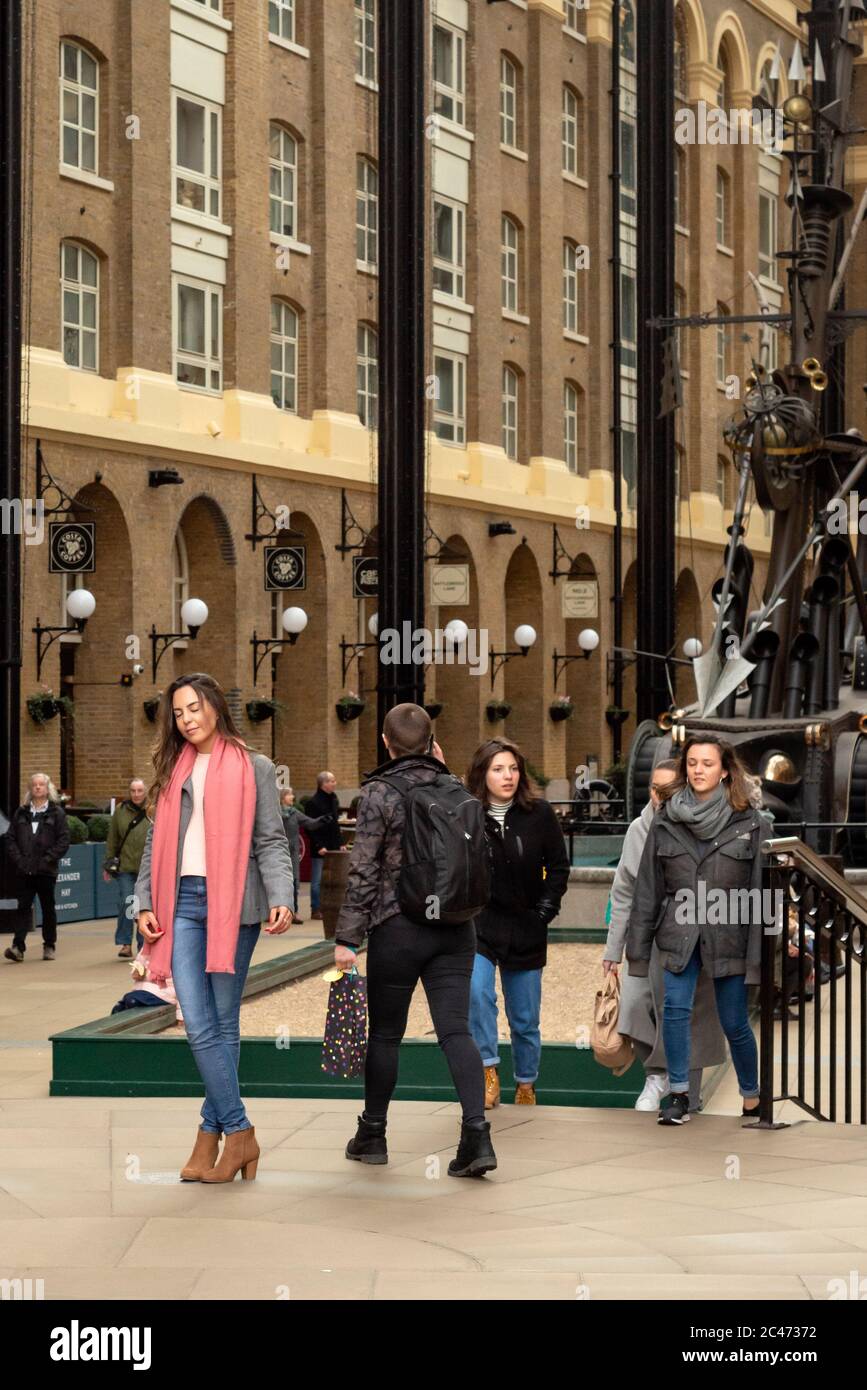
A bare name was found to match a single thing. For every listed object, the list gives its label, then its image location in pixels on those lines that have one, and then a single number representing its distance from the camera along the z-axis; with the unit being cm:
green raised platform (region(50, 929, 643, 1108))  964
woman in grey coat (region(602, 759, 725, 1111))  920
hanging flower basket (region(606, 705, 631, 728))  4338
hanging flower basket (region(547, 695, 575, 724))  4422
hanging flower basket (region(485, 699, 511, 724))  4231
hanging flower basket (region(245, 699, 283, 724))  3456
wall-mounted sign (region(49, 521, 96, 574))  2741
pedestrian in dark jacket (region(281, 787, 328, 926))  2298
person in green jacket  1916
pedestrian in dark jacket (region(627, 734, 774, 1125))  884
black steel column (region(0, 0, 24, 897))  2125
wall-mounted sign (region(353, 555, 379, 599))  3525
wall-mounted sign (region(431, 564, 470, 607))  3778
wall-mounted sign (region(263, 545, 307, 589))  3341
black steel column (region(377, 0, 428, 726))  2403
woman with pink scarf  738
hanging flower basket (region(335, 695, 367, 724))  3678
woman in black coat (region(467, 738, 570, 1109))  933
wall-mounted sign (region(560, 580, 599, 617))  4266
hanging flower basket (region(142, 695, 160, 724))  3175
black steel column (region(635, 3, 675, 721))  2678
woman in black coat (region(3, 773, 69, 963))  1936
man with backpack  767
